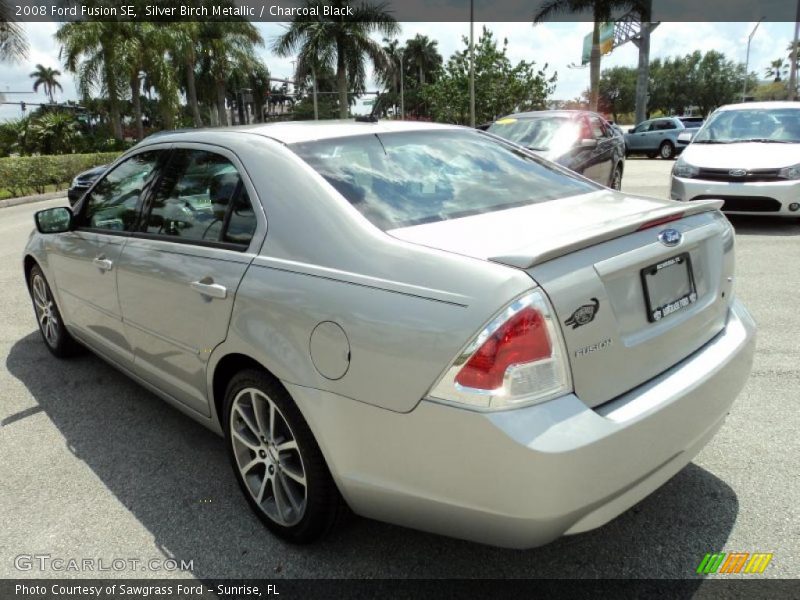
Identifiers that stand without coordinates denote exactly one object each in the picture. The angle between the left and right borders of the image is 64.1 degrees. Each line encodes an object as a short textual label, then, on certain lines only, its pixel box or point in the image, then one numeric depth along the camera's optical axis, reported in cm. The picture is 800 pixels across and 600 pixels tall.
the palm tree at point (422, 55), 8356
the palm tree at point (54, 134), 2642
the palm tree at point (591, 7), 2859
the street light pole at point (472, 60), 3078
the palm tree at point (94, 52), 2769
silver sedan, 183
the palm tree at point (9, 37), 2144
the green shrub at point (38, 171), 1998
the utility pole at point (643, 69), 3117
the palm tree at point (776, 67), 8464
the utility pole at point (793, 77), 3577
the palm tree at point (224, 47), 3569
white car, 789
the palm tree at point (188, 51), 3109
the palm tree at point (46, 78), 9725
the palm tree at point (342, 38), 3388
